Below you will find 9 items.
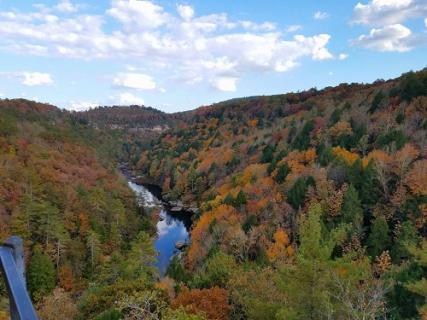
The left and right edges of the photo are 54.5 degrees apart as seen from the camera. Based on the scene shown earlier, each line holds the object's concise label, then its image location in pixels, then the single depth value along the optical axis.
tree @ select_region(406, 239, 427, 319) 19.29
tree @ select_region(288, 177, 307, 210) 54.00
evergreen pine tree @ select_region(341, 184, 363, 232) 44.44
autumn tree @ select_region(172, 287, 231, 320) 27.00
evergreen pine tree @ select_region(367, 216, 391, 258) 39.44
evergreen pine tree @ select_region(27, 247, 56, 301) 39.50
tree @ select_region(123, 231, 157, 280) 39.69
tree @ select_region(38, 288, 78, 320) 26.06
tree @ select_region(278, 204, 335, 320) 18.39
